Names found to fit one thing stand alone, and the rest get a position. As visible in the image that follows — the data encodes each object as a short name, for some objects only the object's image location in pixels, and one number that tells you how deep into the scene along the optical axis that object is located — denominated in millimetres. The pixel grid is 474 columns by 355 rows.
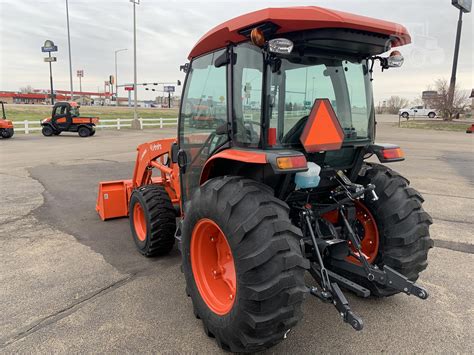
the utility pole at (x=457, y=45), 23955
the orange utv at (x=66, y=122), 20781
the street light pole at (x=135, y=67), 25766
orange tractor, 2346
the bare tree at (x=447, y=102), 37156
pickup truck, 47138
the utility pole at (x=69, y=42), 33406
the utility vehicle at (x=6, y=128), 18469
